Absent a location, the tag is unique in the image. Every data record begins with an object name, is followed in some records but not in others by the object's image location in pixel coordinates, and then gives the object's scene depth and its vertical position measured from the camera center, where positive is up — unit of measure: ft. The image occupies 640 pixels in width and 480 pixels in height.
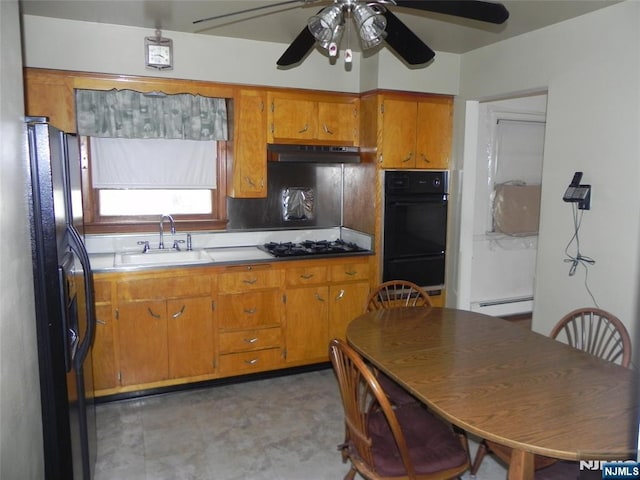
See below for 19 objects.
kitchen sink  11.28 -1.94
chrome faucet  11.93 -1.24
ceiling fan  6.15 +2.15
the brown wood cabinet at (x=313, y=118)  12.12 +1.53
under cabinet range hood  12.03 +0.60
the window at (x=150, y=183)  11.52 -0.17
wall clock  10.65 +2.74
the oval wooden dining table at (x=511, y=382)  4.87 -2.48
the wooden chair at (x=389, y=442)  5.80 -3.43
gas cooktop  12.03 -1.83
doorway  15.44 -0.62
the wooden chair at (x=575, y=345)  5.90 -2.56
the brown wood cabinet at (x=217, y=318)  10.32 -3.25
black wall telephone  9.16 -0.24
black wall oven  12.37 -1.23
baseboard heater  16.10 -4.23
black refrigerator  5.45 -1.52
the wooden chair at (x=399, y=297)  11.61 -3.00
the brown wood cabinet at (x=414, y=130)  12.23 +1.24
